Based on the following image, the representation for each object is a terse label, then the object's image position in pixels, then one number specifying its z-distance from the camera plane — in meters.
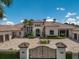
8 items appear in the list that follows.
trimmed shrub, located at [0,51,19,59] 5.50
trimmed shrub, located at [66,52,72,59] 5.44
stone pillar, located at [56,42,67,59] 5.50
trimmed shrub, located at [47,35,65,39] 15.52
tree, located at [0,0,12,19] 6.58
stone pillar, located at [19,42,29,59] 5.57
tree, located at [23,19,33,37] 17.12
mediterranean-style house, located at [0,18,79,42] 16.85
